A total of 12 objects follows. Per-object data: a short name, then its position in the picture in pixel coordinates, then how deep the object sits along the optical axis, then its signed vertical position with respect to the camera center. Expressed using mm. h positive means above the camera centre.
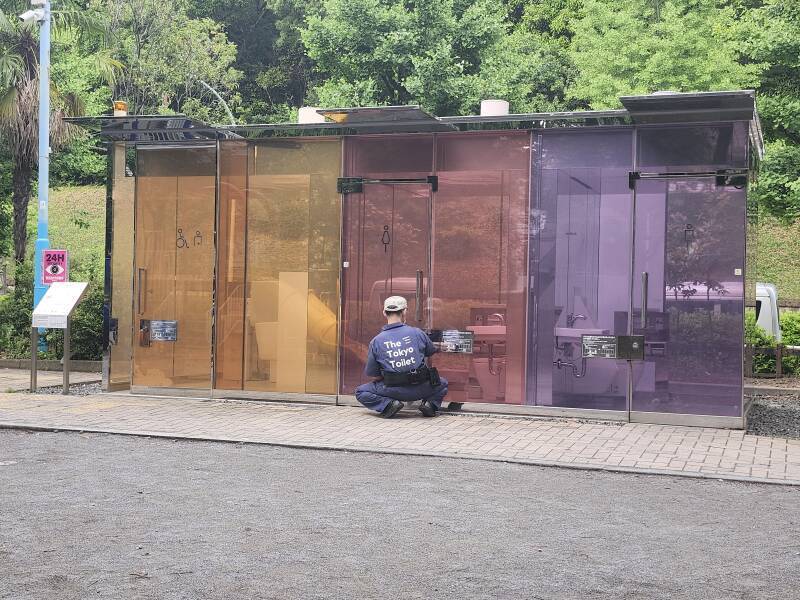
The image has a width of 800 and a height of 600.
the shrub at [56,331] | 19172 -515
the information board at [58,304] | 14945 -165
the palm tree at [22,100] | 24328 +4169
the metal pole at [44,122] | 20453 +3103
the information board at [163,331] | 15031 -503
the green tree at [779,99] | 26406 +4972
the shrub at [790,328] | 20281 -449
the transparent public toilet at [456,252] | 12539 +556
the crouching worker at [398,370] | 12648 -818
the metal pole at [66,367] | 14922 -999
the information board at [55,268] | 17125 +357
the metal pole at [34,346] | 15062 -734
